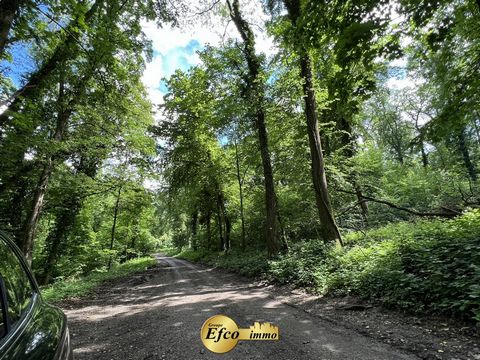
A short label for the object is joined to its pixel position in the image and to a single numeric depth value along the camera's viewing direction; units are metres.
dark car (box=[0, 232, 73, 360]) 1.30
